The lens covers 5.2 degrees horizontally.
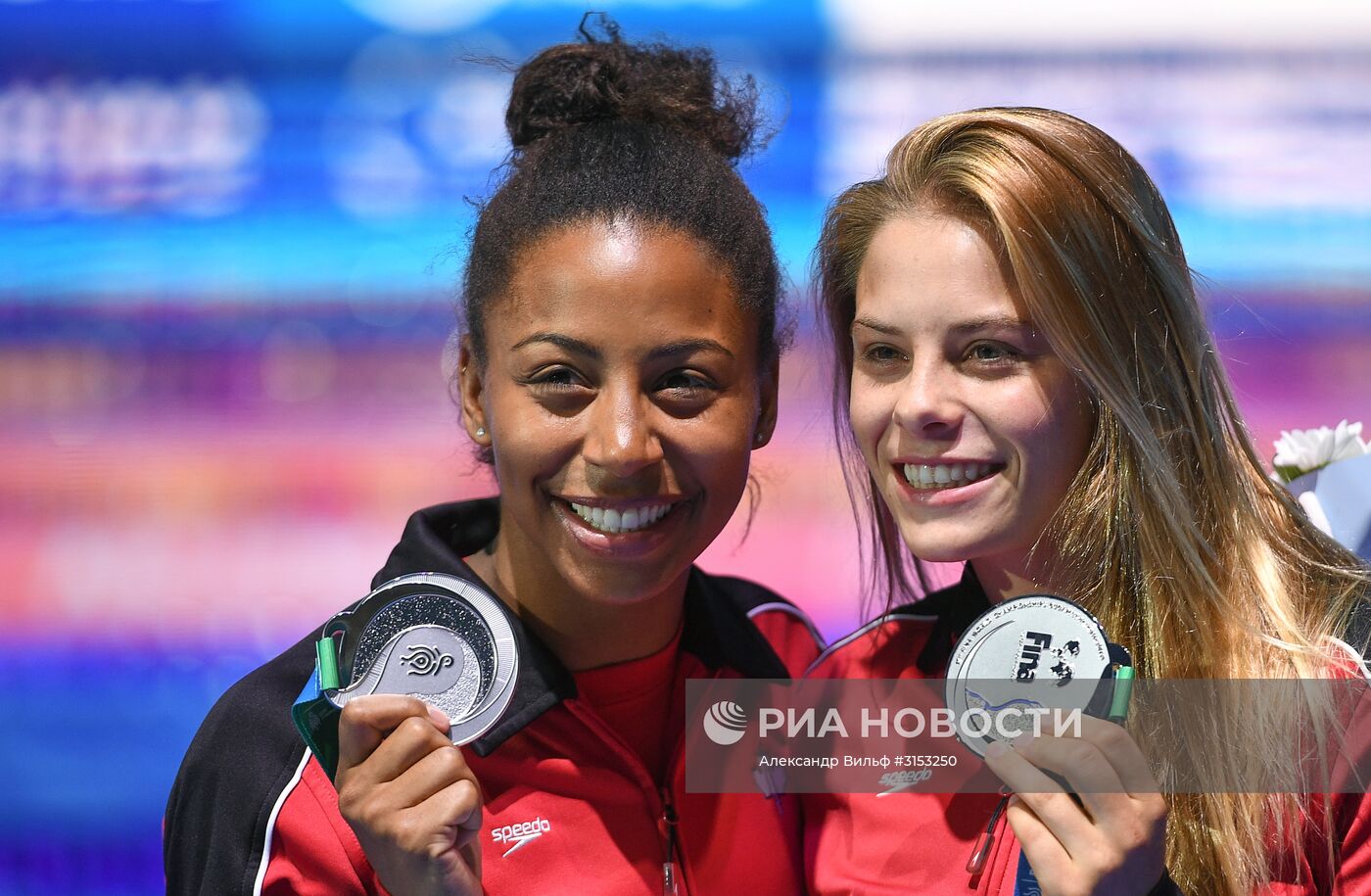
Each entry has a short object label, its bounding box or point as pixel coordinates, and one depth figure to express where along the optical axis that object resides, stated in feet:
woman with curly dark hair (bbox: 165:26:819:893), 23.35
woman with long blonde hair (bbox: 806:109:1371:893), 23.28
